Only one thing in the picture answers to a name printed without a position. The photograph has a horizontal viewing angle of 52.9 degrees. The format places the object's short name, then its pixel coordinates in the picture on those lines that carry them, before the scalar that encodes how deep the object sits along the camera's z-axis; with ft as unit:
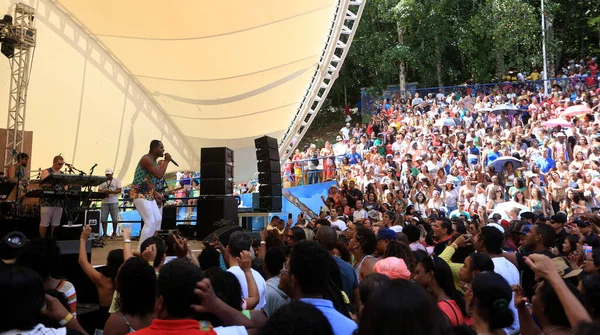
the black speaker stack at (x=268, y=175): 36.86
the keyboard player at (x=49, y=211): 25.81
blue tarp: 49.49
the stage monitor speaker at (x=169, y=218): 35.53
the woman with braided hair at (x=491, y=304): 8.61
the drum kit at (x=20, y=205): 27.17
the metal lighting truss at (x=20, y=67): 31.01
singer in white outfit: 23.08
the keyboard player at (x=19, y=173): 27.68
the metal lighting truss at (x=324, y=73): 41.93
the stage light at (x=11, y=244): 13.60
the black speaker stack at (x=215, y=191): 30.94
